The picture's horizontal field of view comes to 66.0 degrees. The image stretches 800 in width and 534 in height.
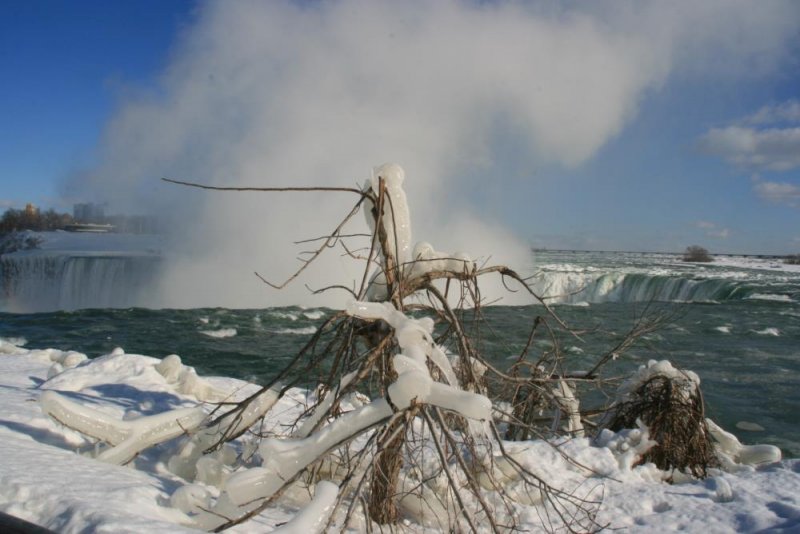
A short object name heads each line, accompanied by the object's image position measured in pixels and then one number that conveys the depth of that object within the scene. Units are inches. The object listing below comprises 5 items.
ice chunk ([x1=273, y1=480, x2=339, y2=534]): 82.1
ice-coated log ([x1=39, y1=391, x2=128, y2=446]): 126.7
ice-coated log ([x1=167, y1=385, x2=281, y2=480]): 133.0
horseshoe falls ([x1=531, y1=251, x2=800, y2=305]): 949.2
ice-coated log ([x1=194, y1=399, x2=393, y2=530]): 93.6
